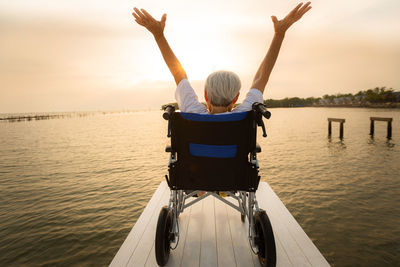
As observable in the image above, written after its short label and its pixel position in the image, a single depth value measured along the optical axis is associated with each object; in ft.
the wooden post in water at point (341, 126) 61.72
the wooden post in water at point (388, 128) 58.18
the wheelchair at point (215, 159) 7.13
